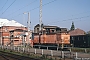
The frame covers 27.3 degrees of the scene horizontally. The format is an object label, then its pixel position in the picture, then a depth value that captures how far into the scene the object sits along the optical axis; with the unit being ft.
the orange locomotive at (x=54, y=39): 162.42
